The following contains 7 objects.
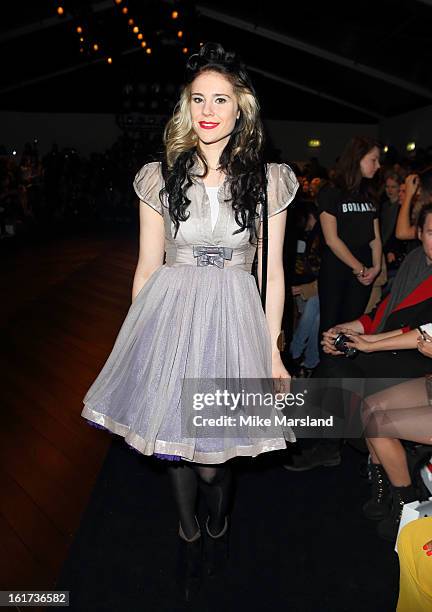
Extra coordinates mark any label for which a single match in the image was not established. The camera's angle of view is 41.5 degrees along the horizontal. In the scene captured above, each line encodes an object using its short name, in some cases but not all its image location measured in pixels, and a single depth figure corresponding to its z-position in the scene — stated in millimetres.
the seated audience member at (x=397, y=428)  2066
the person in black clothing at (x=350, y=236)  3367
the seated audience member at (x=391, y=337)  2307
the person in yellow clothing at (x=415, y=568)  1517
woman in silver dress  1730
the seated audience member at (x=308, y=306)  3789
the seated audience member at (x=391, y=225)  4545
